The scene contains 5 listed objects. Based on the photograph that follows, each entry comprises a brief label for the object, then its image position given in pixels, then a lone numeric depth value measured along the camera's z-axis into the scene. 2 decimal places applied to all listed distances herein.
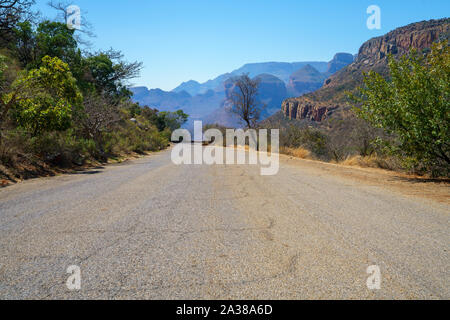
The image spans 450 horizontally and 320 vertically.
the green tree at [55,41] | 21.52
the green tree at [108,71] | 35.34
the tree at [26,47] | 21.65
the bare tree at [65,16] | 21.91
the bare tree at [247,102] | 34.91
